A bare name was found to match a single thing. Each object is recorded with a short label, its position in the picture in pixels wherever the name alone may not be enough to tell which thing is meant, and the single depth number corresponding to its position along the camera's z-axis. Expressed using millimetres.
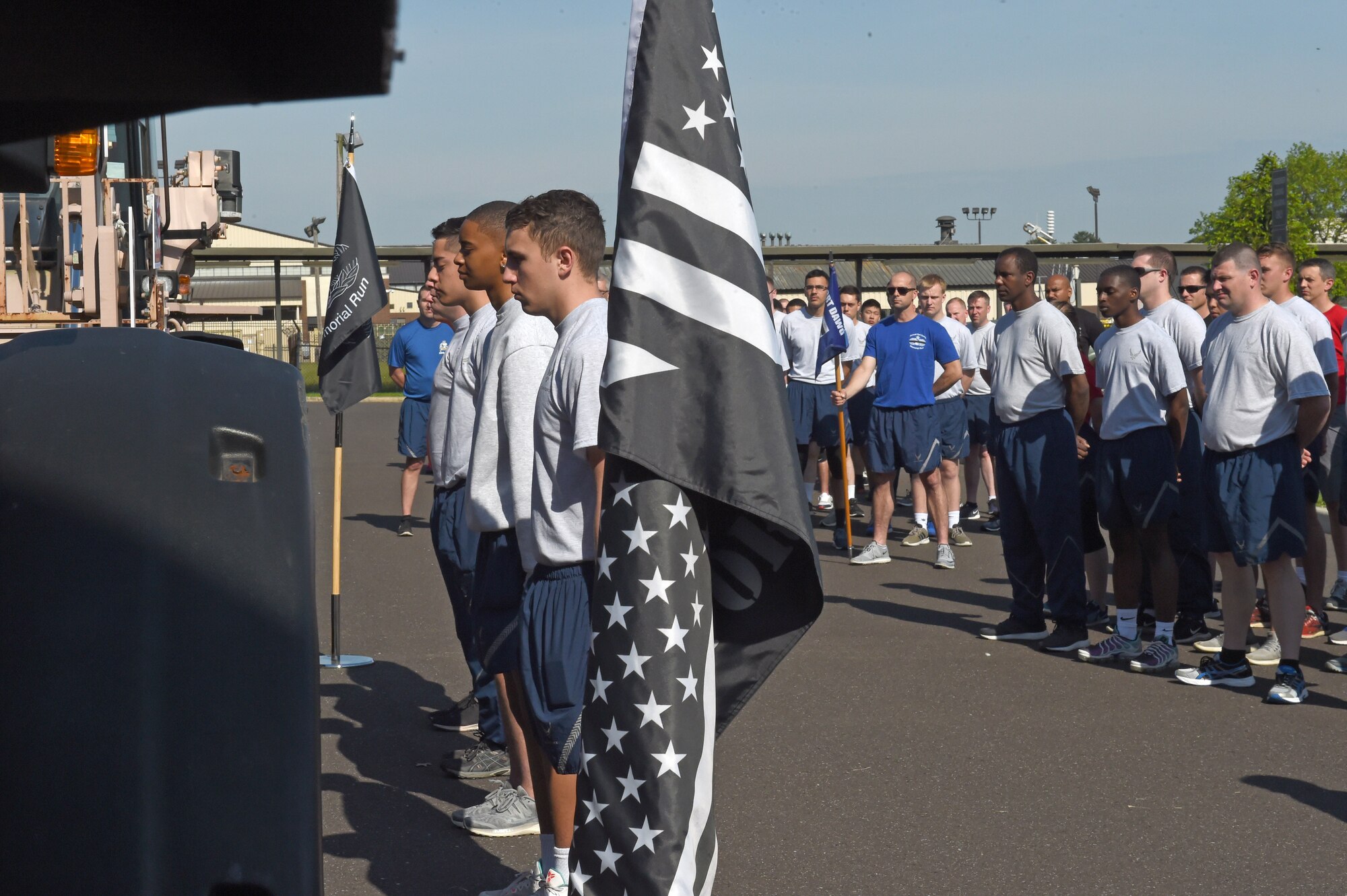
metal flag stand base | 7207
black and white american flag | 2559
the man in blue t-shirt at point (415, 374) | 11641
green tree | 36188
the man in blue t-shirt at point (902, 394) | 11188
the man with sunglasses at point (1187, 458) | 8180
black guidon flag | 7379
